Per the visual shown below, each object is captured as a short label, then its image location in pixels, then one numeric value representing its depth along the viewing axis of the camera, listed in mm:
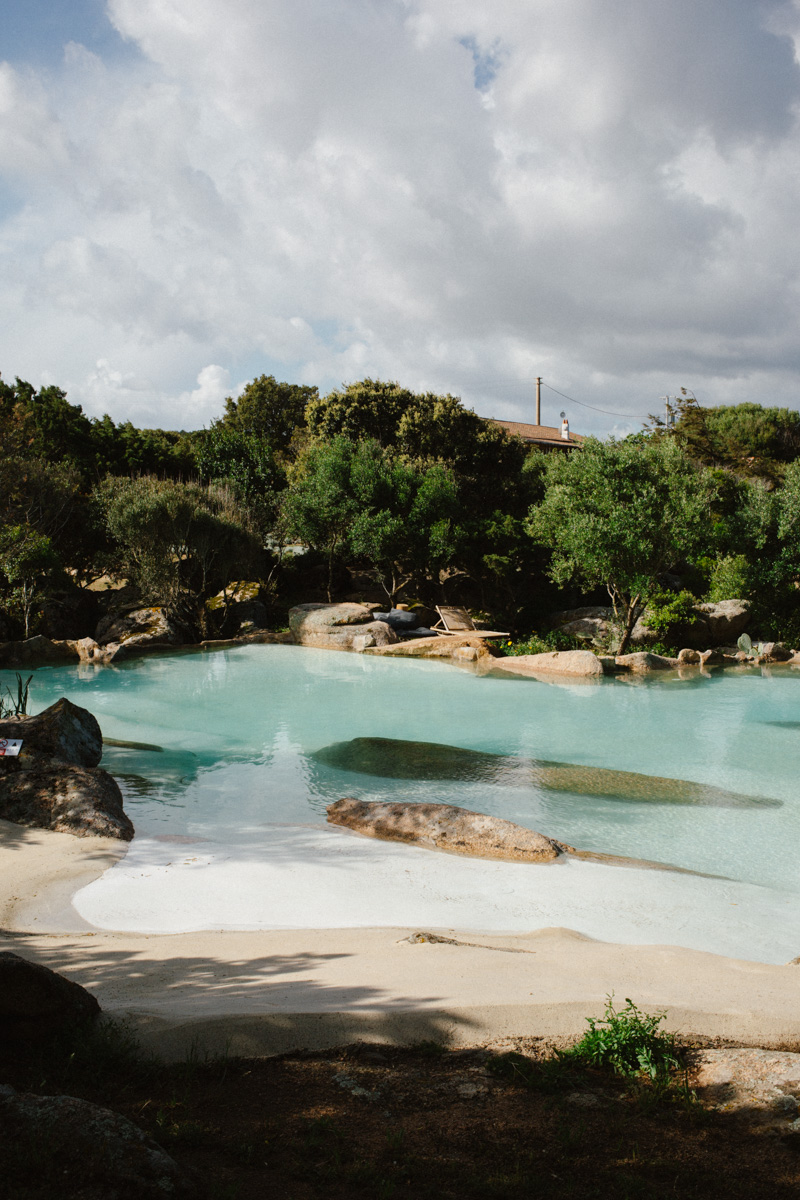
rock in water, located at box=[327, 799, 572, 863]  7293
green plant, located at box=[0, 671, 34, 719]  11016
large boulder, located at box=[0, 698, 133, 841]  7285
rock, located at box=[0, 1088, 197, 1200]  2154
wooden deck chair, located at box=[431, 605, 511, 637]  23203
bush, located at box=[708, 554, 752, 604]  24250
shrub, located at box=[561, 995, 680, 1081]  3004
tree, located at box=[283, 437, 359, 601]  24984
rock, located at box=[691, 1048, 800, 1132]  2689
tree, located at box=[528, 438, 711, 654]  19766
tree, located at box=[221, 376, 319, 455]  47844
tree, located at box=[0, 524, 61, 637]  19375
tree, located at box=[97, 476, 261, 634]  21531
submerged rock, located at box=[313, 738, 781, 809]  9461
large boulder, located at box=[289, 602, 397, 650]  21922
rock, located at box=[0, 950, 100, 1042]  3062
